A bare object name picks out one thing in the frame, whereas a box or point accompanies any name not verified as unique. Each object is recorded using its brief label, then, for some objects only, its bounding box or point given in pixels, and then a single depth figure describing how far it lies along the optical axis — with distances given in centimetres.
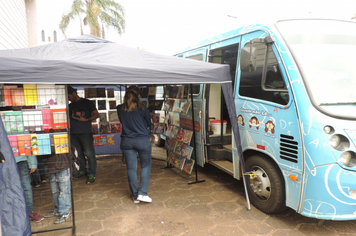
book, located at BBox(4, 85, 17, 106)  266
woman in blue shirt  362
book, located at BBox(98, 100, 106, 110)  602
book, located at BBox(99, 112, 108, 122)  606
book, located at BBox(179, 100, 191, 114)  461
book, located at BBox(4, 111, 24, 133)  266
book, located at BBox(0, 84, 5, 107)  266
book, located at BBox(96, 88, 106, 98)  576
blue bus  250
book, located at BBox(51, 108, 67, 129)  279
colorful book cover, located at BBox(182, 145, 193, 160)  461
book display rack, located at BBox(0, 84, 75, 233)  269
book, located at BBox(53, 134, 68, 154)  285
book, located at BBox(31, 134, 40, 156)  276
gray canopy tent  242
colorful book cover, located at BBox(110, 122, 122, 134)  604
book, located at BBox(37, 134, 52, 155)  278
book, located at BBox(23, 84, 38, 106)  272
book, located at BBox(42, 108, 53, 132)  275
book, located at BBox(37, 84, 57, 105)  277
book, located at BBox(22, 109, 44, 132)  271
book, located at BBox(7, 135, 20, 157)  268
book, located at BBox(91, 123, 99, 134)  592
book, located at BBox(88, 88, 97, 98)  572
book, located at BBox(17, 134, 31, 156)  272
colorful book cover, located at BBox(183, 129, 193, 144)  458
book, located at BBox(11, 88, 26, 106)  270
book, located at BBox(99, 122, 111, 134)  596
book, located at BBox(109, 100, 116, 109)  614
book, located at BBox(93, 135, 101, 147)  591
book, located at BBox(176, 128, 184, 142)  483
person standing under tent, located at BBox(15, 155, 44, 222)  292
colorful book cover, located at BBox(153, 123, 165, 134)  571
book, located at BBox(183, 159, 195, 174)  465
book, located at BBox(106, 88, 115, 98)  597
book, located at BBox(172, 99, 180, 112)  497
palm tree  1620
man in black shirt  443
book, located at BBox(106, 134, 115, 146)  601
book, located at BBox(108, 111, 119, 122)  614
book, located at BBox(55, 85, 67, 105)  284
